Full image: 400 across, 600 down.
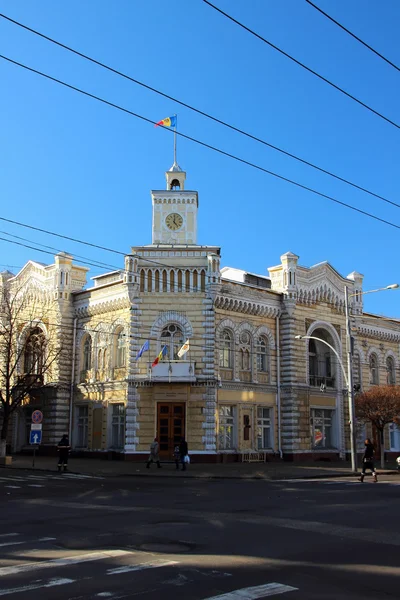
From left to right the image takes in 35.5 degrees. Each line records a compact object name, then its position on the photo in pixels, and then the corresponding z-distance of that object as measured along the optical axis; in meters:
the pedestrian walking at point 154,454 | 30.78
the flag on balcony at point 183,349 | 34.12
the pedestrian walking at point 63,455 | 29.00
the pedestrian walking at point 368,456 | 26.25
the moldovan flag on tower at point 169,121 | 36.09
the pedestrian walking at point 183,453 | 30.09
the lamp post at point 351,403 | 31.98
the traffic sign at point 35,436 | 29.66
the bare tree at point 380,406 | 35.56
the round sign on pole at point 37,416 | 30.86
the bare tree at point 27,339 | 36.97
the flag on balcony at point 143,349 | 34.47
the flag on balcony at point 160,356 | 34.12
